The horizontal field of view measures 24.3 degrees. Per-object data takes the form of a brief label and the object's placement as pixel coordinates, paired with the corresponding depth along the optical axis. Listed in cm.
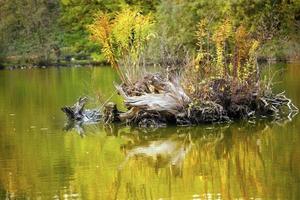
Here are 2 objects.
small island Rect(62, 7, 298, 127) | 1764
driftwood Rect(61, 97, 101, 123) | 1958
